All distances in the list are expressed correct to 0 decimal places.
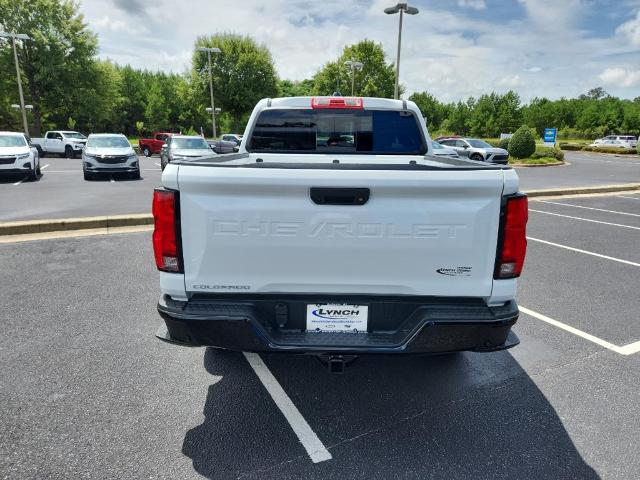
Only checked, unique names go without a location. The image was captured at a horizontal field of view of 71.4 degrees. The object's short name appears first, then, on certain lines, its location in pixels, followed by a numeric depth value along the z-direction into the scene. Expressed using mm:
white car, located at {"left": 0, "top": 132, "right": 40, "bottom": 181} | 14500
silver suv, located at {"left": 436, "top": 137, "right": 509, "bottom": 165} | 24109
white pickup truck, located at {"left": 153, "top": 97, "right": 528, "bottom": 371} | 2412
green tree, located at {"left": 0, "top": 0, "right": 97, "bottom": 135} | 40250
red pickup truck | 32000
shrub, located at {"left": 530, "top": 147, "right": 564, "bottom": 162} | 31197
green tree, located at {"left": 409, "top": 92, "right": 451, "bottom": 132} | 84250
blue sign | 36906
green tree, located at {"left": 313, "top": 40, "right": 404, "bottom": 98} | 58031
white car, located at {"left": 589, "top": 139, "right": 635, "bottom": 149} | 46203
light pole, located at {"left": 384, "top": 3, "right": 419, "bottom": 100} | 21953
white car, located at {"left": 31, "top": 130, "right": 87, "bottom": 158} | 28312
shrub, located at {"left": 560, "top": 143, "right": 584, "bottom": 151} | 50031
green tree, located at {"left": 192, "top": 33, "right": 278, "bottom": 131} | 51594
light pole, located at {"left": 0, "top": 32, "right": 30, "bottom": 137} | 29736
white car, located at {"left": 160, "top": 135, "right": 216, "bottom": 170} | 18172
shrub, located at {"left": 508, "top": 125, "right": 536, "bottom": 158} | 30438
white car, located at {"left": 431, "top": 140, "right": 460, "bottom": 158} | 21534
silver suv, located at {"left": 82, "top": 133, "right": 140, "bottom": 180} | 15695
